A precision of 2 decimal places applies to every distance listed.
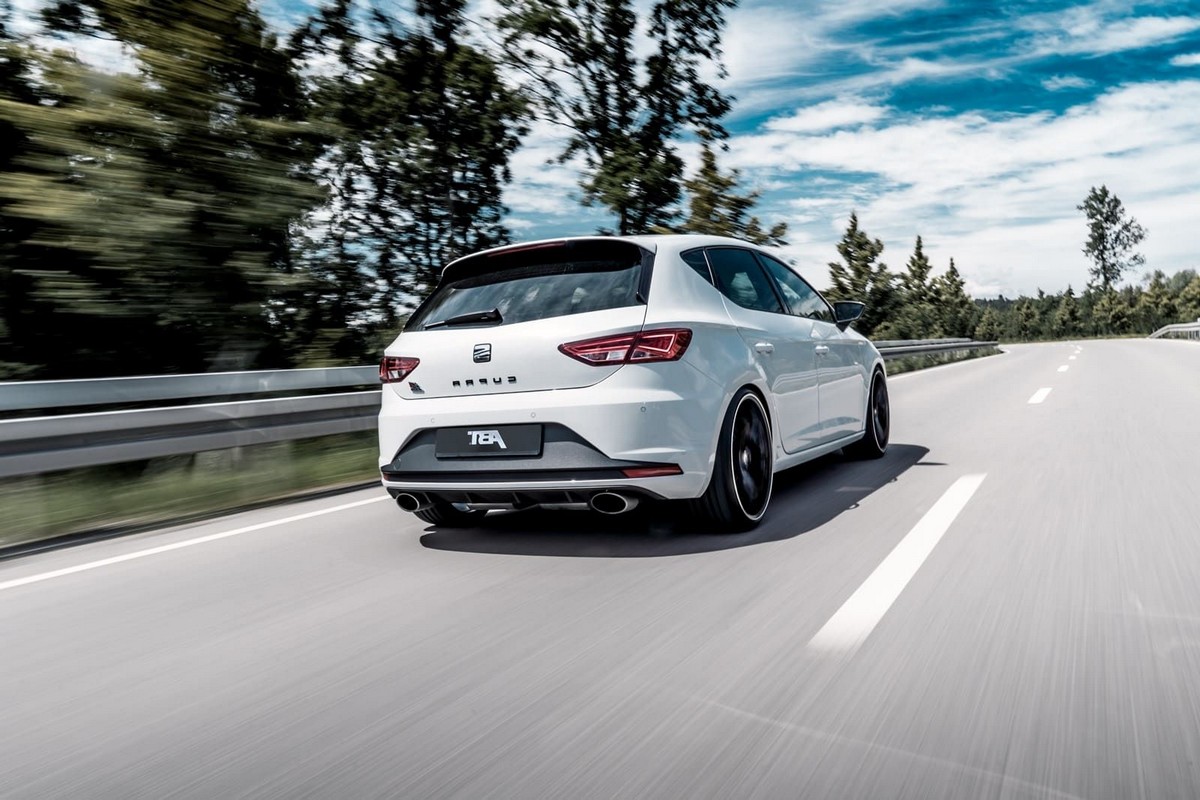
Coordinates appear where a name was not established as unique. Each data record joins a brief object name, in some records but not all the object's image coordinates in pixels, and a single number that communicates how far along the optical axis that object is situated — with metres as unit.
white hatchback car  4.70
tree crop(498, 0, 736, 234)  19.69
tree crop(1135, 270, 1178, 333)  111.47
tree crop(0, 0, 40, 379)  8.76
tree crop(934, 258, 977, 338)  112.59
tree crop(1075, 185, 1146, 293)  111.94
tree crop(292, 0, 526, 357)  13.10
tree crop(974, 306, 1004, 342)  127.62
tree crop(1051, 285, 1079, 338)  127.19
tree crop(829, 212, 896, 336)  67.31
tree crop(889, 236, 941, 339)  96.14
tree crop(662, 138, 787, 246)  21.78
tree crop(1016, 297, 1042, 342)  140.88
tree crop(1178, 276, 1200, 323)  121.22
